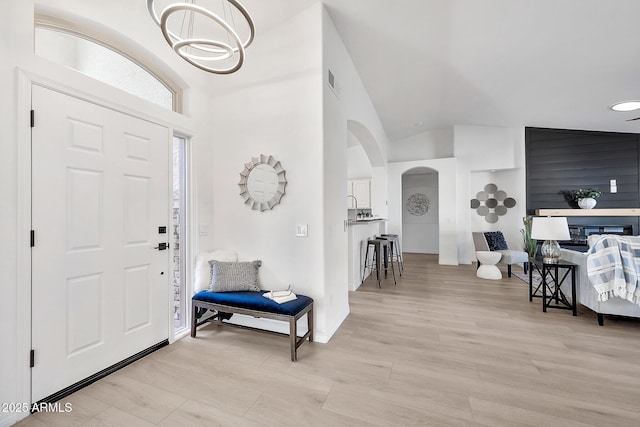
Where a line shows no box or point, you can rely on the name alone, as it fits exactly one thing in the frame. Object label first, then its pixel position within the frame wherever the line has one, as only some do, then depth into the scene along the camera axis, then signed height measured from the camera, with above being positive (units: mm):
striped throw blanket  2818 -554
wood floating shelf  5664 +56
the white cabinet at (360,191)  7066 +623
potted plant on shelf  5828 +397
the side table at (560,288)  3348 -946
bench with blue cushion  2414 -857
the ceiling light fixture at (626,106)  4121 +1675
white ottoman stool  5195 -970
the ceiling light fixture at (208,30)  1744 +1901
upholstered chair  5316 -635
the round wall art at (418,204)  8594 +347
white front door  1875 -174
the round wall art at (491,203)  6770 +301
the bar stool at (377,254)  4789 -740
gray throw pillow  2836 -638
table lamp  3391 -231
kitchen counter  4430 -107
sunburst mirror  2895 +357
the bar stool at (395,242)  5551 -548
